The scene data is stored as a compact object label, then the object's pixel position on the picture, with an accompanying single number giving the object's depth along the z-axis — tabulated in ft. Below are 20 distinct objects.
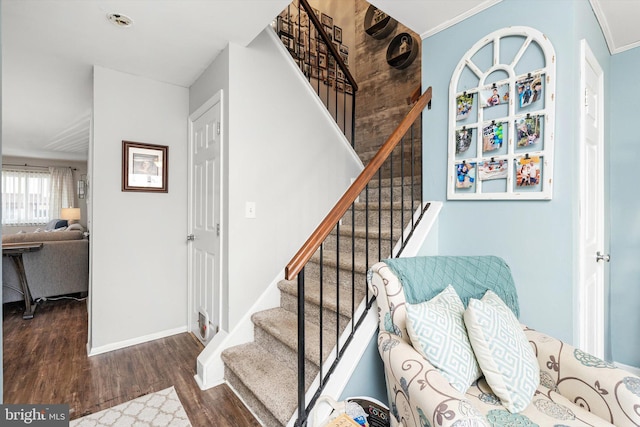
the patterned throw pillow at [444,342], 4.16
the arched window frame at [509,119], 5.17
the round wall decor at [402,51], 10.49
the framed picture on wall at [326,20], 12.53
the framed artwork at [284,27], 9.53
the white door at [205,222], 8.12
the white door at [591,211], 5.30
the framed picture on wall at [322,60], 11.00
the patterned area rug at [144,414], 5.80
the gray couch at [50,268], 12.27
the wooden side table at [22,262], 11.23
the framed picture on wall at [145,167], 9.01
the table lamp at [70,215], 23.99
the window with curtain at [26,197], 23.56
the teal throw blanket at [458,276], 5.05
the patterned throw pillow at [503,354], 3.99
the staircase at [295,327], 5.74
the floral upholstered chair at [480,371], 3.67
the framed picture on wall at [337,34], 13.02
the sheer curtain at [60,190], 24.95
